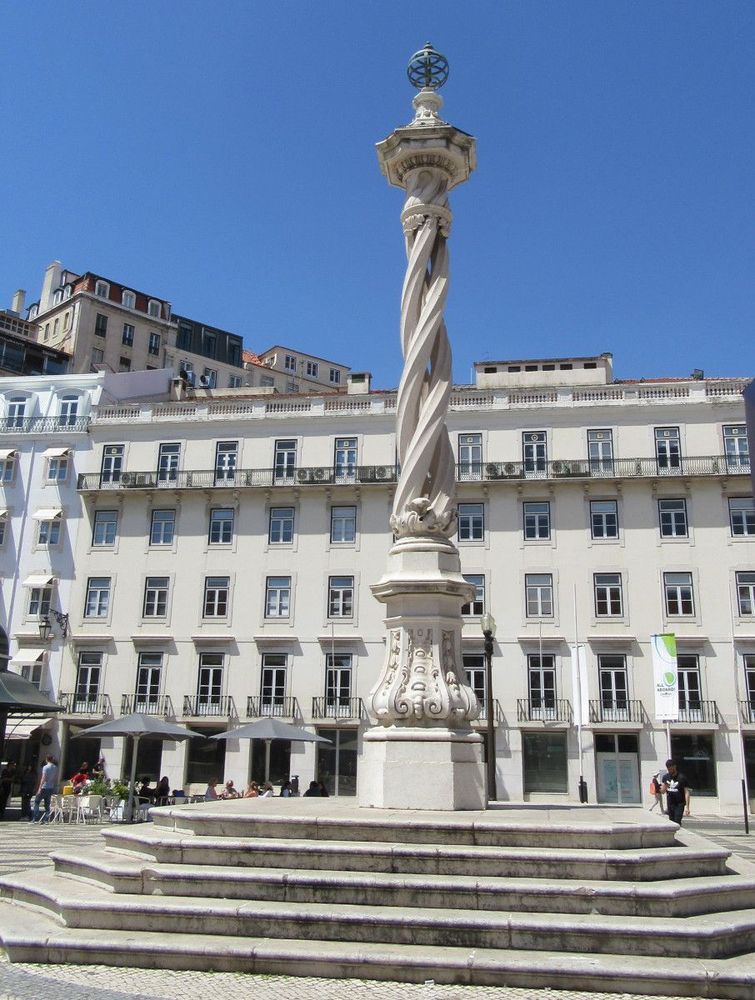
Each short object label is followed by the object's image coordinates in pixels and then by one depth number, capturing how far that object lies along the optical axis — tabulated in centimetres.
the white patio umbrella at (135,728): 2114
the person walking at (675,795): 1605
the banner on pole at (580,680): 2608
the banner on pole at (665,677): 2378
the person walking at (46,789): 2161
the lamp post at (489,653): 1698
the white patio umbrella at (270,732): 2300
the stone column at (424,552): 914
